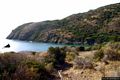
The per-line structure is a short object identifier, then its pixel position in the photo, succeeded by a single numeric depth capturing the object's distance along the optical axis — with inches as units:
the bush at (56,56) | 265.3
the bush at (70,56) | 302.7
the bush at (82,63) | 234.4
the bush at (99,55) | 276.3
